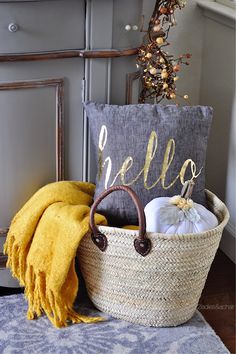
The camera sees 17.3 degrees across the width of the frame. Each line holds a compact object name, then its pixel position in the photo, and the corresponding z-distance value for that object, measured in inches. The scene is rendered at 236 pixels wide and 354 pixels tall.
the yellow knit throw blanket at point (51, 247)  95.5
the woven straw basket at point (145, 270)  93.8
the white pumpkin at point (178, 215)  95.0
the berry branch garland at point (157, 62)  102.3
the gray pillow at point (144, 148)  98.3
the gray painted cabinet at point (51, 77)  95.6
